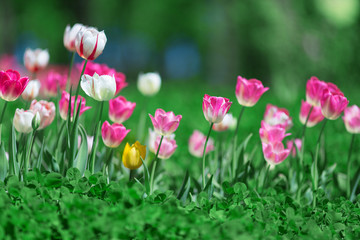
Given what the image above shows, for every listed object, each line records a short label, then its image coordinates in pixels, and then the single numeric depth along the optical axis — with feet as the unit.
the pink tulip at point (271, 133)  14.48
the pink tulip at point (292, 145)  18.60
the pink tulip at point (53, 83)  18.80
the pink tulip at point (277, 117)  16.28
